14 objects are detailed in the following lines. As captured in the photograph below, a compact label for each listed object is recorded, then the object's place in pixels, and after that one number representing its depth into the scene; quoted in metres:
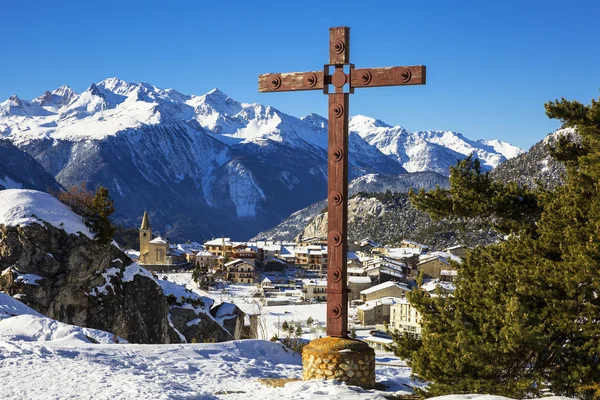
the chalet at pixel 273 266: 172.62
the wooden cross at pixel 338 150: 14.82
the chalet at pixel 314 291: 119.62
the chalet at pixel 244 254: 176.88
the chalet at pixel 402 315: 90.06
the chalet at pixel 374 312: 93.31
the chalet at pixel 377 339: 58.12
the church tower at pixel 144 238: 164.00
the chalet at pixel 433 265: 139.12
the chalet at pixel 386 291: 110.31
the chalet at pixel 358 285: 122.36
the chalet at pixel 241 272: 153.12
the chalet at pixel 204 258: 173.75
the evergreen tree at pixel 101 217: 39.75
